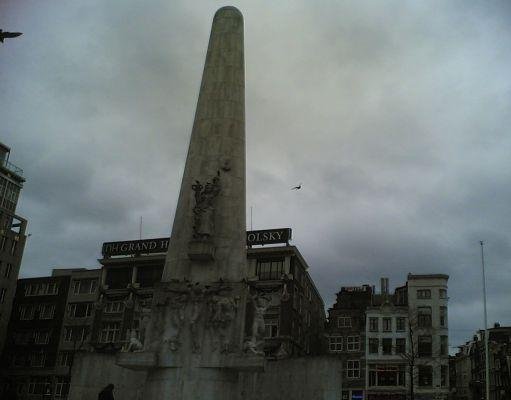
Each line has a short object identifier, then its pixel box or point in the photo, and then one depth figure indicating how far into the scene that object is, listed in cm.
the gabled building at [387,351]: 6588
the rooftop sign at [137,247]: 6631
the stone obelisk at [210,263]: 1808
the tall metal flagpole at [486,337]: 4628
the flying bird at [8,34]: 1159
